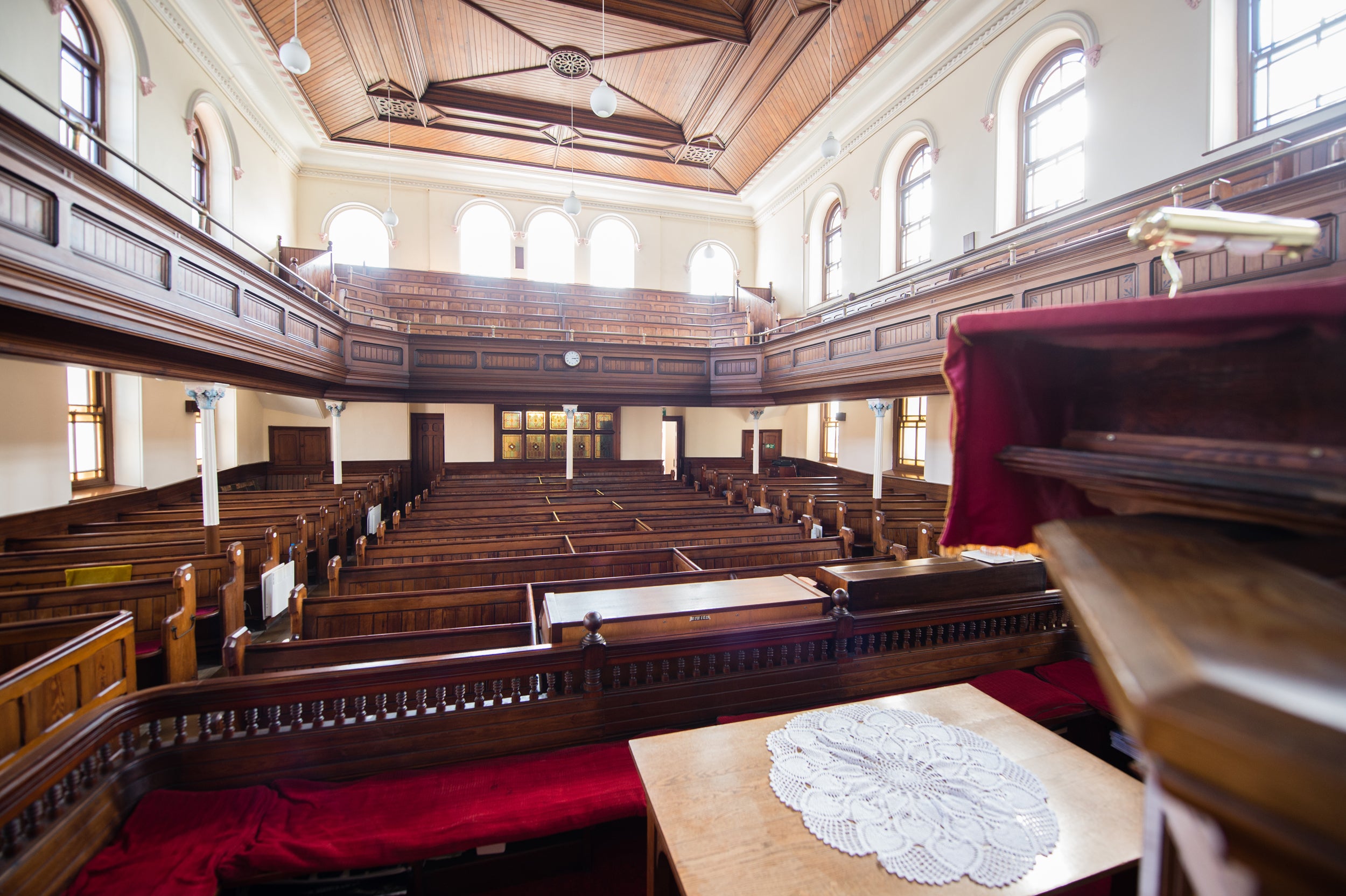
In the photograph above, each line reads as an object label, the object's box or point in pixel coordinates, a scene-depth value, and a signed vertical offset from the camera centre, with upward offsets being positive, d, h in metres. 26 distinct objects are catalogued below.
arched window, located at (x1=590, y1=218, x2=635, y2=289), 15.58 +5.16
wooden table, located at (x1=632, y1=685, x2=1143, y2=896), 1.47 -1.14
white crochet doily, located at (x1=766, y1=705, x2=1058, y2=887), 1.52 -1.11
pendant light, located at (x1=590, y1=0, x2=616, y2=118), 8.16 +4.96
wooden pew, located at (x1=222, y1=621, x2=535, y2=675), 3.08 -1.20
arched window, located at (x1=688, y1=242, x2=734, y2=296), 16.38 +4.88
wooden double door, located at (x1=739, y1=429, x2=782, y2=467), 15.68 -0.23
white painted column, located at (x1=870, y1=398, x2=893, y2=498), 8.57 +0.02
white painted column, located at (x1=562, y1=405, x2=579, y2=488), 11.16 -0.04
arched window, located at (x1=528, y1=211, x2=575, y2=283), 15.08 +5.17
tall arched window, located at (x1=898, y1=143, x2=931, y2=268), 10.10 +4.27
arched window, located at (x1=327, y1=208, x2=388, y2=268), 13.73 +4.98
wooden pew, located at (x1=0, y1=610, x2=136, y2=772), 2.40 -1.17
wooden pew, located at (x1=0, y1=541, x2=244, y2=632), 4.47 -1.15
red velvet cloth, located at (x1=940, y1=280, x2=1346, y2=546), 0.85 +0.06
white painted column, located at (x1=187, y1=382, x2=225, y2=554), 5.66 -0.22
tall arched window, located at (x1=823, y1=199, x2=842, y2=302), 12.88 +4.31
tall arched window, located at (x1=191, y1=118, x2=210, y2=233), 9.00 +4.51
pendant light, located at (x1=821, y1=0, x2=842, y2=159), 8.55 +4.46
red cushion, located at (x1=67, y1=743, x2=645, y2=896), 1.98 -1.51
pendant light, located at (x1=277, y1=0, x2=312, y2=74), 6.59 +4.59
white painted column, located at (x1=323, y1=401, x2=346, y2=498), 9.27 +0.14
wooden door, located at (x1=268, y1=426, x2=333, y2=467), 12.09 -0.15
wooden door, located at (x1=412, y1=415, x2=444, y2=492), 13.54 -0.25
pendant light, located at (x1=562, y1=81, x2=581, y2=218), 11.06 +4.63
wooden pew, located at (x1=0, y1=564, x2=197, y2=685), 3.78 -1.20
